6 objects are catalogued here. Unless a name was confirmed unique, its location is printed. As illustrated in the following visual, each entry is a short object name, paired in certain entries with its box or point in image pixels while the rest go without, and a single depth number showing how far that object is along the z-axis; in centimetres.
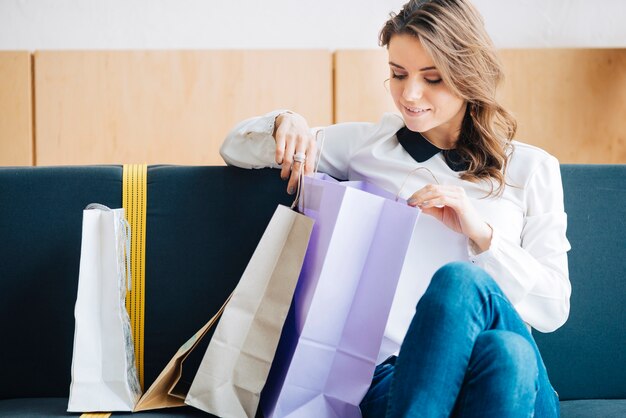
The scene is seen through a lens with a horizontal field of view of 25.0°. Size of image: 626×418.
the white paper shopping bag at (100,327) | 262
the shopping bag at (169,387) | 261
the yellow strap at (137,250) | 285
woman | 239
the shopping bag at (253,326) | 257
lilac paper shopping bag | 251
